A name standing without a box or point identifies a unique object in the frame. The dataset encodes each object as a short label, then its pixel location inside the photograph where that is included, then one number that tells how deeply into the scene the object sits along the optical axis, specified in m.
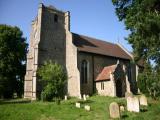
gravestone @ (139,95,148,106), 14.75
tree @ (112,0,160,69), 13.14
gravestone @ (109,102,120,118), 11.35
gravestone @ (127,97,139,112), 12.48
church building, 24.57
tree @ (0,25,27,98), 29.64
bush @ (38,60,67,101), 19.20
